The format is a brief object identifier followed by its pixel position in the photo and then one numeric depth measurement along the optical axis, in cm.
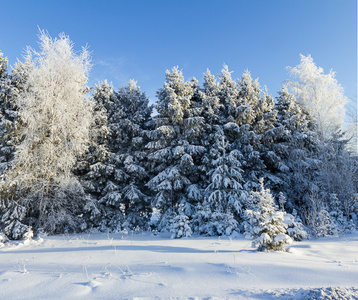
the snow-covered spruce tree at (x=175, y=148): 1307
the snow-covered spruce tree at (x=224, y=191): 1152
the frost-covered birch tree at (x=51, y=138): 1134
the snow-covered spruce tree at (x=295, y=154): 1399
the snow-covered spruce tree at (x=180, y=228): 1079
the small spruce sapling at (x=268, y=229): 606
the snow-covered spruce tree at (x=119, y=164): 1363
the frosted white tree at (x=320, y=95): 1548
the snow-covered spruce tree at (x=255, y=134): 1389
